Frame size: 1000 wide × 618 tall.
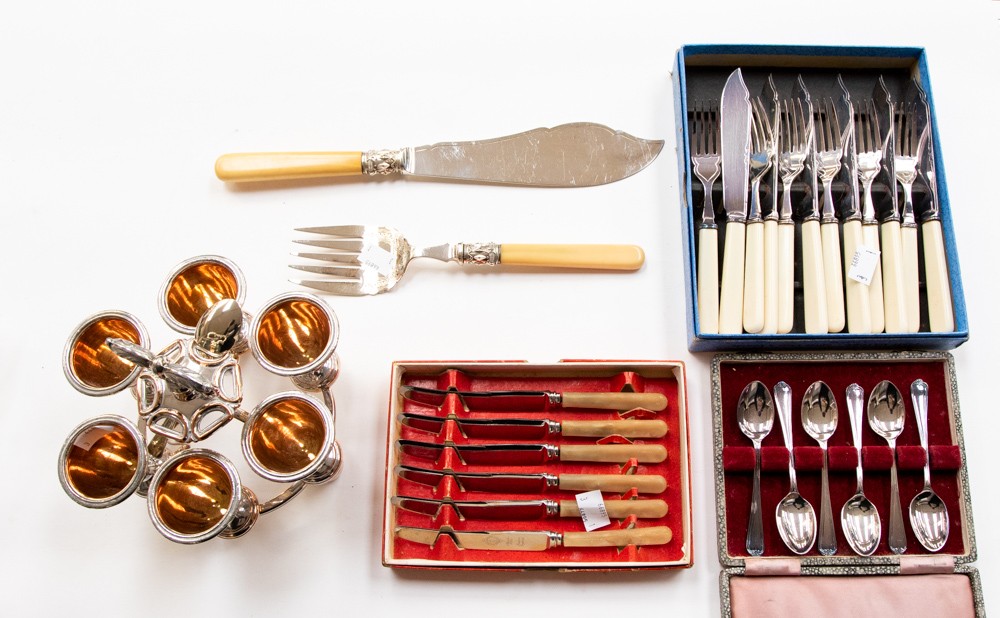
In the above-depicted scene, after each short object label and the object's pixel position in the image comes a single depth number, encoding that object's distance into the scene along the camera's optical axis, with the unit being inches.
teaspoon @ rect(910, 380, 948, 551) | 48.4
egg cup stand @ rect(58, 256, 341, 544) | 39.4
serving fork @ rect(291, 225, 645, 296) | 54.3
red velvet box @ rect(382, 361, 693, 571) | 47.3
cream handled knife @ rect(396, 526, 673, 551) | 46.9
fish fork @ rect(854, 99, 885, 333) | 50.9
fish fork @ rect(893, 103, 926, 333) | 50.8
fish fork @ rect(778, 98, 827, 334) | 50.4
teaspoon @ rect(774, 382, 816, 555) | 48.4
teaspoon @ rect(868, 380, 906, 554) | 50.5
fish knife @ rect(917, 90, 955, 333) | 50.2
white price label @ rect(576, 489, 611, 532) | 47.7
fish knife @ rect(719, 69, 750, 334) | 50.4
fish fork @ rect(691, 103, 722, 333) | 50.5
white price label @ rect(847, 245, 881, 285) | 51.1
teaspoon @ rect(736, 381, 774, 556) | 50.5
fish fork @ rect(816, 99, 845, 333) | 50.7
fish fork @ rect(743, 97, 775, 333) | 50.4
